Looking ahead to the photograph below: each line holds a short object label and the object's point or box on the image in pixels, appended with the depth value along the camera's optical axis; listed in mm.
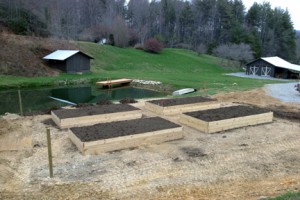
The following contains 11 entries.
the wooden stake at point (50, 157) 6402
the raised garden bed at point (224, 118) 10055
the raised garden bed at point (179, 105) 12592
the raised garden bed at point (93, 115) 10523
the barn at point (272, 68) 33062
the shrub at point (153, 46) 44719
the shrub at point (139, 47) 46562
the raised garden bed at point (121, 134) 8008
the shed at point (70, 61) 28428
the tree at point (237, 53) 43281
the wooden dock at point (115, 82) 23789
